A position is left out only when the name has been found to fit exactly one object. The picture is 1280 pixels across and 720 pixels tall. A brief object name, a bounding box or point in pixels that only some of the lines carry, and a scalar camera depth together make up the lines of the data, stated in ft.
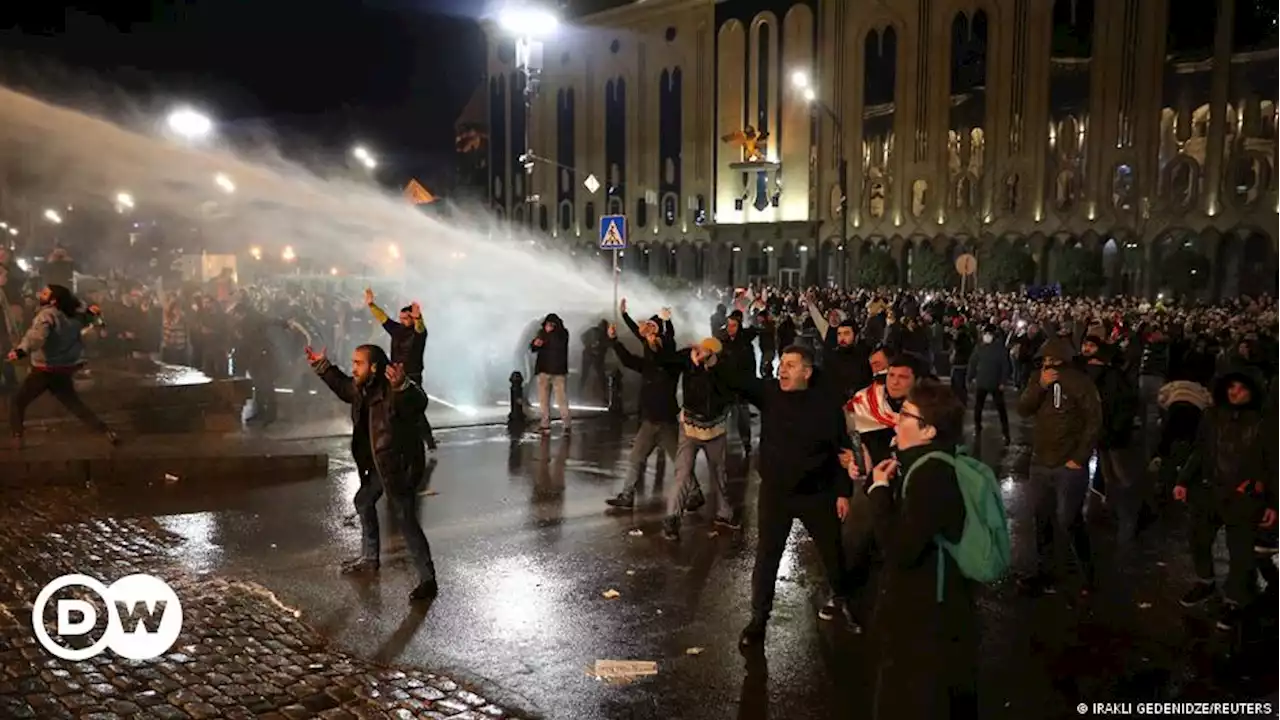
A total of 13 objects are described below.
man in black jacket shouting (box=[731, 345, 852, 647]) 18.58
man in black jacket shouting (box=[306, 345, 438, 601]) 21.39
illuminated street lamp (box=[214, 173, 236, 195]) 68.74
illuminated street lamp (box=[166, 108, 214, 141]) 68.90
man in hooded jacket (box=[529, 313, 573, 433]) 42.22
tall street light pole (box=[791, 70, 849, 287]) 92.40
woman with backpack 11.43
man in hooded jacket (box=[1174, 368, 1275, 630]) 20.26
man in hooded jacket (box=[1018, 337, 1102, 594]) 21.40
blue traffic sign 50.52
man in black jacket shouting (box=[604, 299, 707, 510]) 29.94
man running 32.40
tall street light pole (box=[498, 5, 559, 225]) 71.10
